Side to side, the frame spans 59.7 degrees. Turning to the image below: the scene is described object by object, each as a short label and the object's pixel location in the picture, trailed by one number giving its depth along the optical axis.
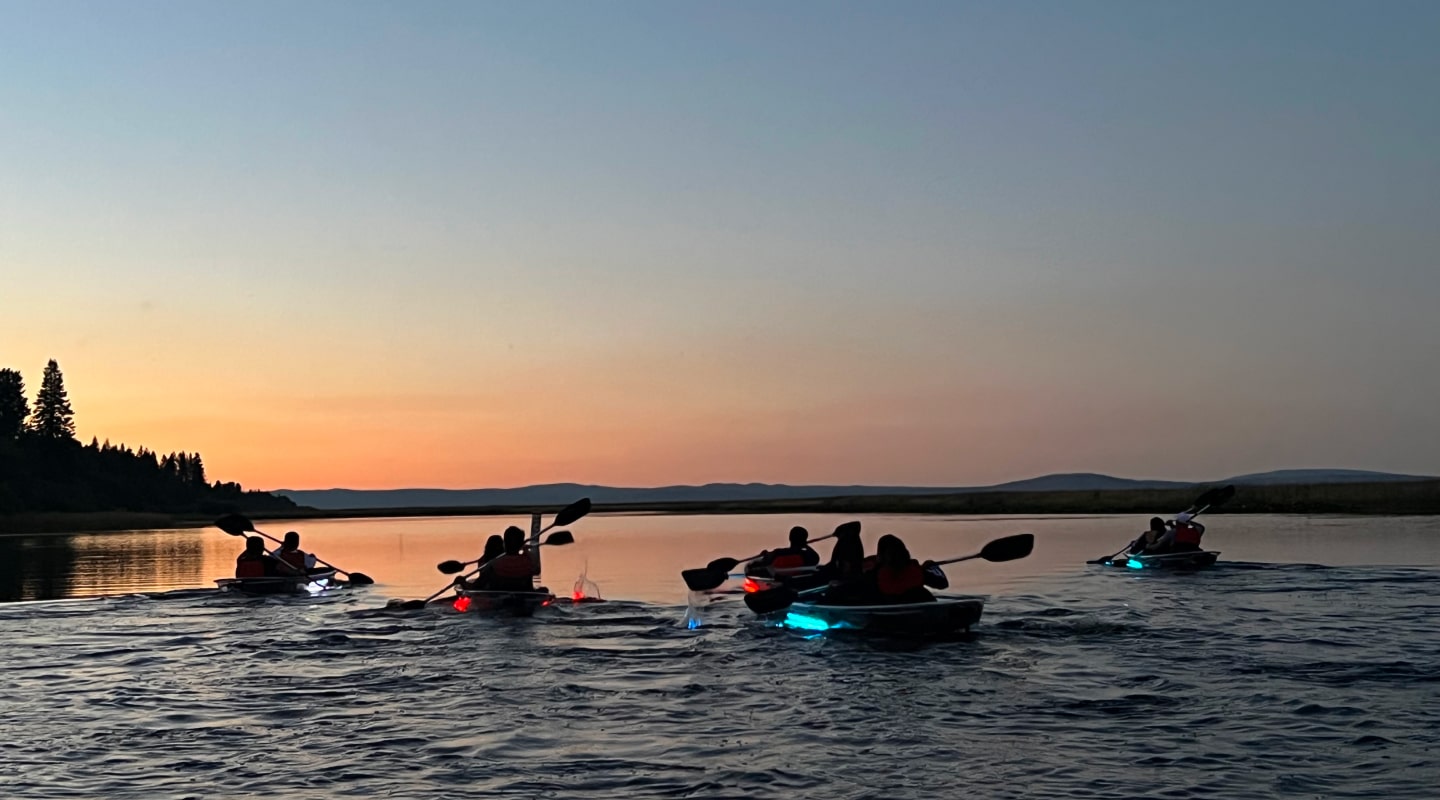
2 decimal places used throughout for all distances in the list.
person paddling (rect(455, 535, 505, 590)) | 26.83
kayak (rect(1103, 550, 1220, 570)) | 34.34
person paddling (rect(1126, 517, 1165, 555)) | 35.50
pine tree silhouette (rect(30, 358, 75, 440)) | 131.50
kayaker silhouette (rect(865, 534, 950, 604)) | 20.89
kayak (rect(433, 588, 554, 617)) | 26.38
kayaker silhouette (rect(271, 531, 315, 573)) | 32.69
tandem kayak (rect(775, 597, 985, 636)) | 20.58
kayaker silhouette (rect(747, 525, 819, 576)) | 29.45
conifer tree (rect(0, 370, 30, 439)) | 129.38
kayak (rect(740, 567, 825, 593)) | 26.59
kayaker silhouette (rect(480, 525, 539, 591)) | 26.53
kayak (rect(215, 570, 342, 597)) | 31.20
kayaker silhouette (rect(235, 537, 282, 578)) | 31.33
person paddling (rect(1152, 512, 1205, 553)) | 34.62
